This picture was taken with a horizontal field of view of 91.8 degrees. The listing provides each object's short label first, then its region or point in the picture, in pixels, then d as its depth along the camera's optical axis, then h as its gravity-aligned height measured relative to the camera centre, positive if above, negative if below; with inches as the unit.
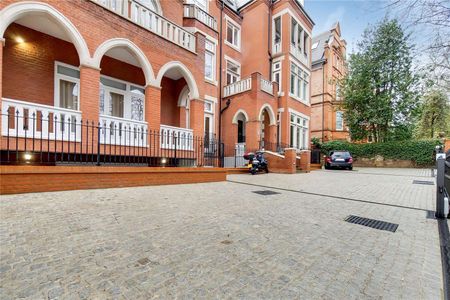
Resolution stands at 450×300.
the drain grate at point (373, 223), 144.5 -49.3
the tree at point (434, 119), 999.6 +173.5
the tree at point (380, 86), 813.9 +261.6
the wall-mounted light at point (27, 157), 249.3 -5.6
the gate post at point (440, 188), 169.0 -26.8
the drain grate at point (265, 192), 250.4 -46.8
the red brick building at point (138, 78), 250.7 +130.7
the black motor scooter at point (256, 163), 479.8 -22.6
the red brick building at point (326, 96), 1105.4 +290.9
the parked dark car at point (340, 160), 671.1 -22.0
